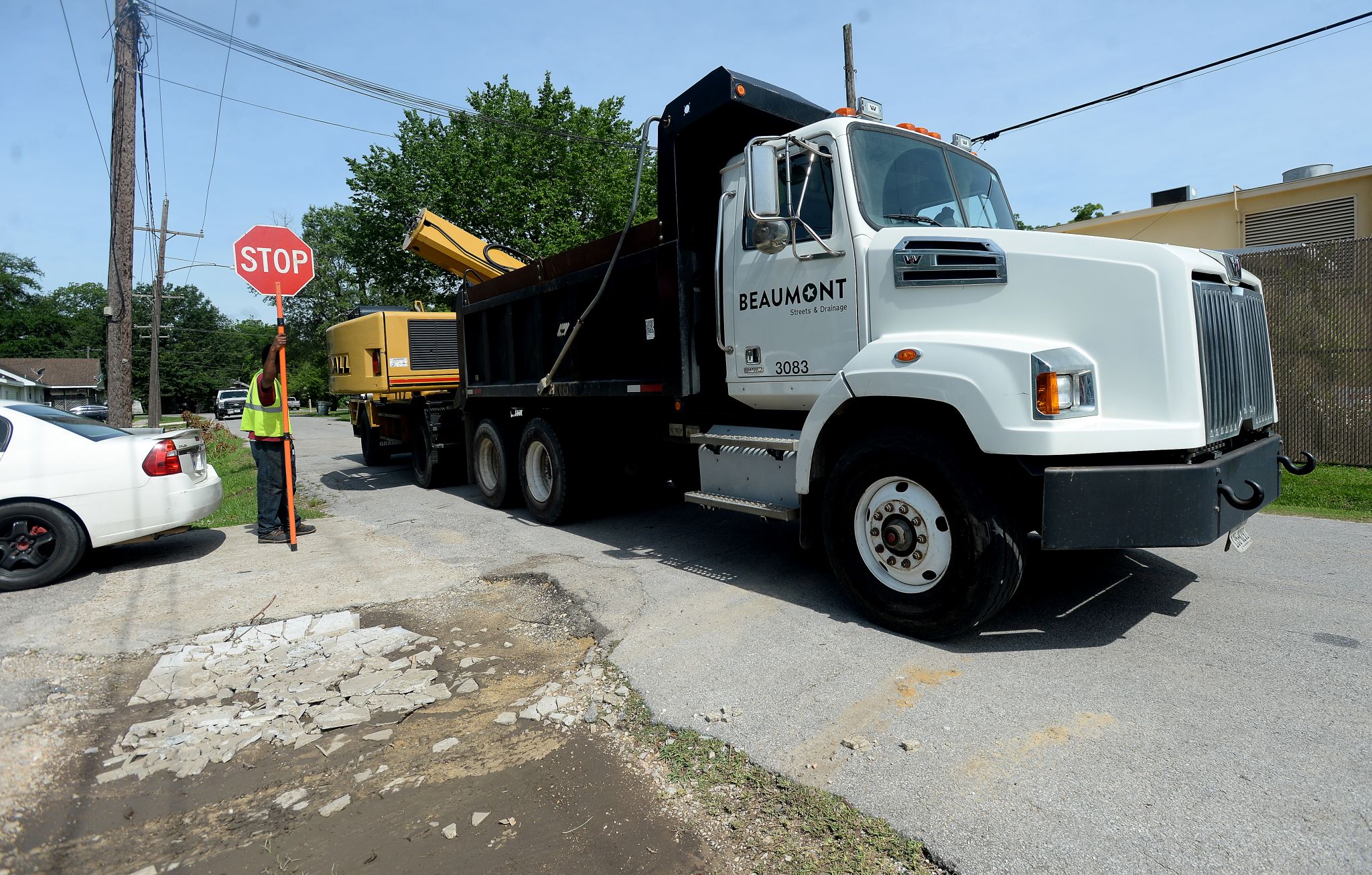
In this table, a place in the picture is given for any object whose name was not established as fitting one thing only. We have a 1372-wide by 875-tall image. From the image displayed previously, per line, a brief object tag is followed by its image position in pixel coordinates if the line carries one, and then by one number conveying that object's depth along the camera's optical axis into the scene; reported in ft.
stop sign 24.61
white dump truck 12.14
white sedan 19.19
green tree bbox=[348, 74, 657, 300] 90.84
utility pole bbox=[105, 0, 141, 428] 38.58
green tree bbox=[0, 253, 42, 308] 296.92
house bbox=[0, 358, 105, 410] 228.02
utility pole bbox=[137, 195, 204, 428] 90.38
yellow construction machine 34.19
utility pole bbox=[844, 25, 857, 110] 47.91
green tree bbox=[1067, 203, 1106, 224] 86.38
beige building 45.21
